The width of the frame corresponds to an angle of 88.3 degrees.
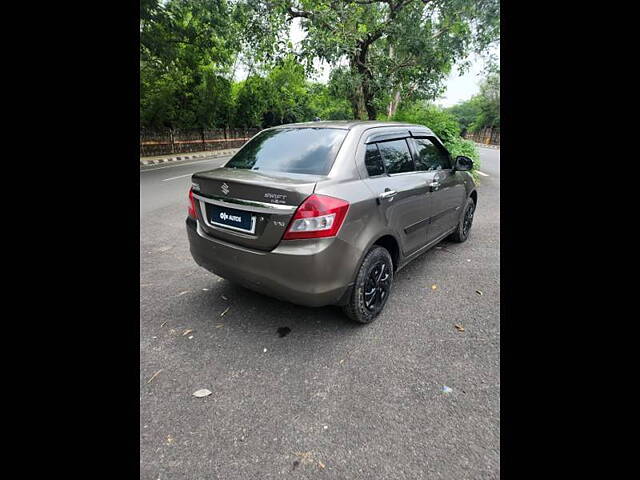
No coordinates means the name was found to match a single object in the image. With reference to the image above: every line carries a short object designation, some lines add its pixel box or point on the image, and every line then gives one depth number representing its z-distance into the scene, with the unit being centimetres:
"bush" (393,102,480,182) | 1005
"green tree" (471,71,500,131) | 4466
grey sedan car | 220
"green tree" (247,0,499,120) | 870
